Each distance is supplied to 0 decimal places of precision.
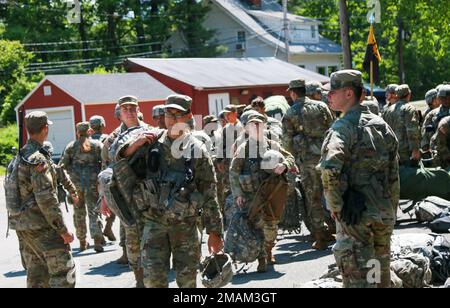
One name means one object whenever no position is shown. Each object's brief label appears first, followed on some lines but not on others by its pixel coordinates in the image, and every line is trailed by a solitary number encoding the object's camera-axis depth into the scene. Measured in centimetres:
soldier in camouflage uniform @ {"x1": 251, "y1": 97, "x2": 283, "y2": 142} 1039
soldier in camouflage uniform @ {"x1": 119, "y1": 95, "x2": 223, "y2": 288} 681
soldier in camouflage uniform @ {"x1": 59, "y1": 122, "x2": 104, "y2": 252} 1276
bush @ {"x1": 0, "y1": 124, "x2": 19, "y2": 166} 3425
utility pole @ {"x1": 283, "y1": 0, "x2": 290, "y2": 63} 5566
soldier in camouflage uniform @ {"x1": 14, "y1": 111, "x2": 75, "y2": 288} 752
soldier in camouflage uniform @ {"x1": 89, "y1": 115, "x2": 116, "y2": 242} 1308
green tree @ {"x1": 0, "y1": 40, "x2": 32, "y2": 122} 4112
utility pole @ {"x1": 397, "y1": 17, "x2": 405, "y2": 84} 5856
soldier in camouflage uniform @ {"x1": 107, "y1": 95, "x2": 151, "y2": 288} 885
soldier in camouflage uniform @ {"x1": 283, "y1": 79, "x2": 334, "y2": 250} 1106
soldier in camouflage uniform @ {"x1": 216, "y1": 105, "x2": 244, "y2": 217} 1280
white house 6197
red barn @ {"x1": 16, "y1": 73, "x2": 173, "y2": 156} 3403
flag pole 1537
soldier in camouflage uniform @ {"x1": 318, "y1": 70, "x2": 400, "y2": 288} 622
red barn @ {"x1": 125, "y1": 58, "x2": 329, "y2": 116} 3966
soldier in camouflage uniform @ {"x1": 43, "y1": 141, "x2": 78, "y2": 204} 927
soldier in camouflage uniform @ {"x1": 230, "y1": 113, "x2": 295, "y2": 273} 982
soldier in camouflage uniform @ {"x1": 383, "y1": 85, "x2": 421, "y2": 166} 1280
